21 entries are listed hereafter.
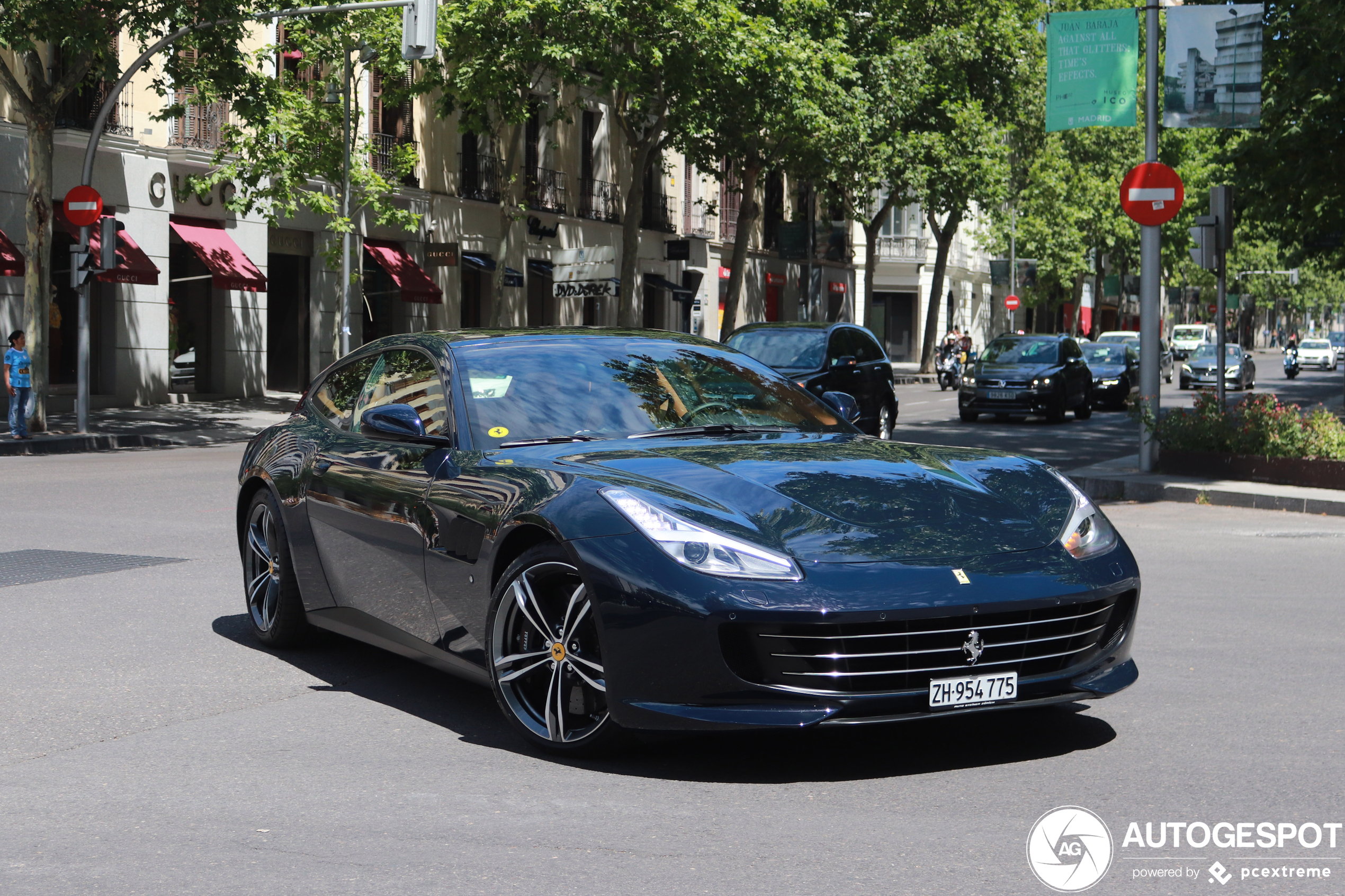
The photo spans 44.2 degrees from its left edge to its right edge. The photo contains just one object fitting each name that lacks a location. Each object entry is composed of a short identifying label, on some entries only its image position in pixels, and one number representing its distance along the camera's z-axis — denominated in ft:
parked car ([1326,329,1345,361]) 292.20
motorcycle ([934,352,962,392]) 152.66
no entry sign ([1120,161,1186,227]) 54.54
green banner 55.01
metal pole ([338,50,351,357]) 97.25
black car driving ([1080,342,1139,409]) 112.16
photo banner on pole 53.72
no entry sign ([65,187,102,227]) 77.46
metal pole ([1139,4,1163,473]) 56.03
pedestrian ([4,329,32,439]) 73.77
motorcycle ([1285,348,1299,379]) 209.36
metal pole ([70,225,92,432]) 77.61
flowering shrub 51.65
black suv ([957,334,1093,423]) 95.25
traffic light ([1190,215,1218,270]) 60.95
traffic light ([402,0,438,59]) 67.56
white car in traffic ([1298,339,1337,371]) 255.50
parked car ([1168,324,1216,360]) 245.24
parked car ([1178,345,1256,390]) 152.66
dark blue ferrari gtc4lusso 15.87
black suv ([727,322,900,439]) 68.85
